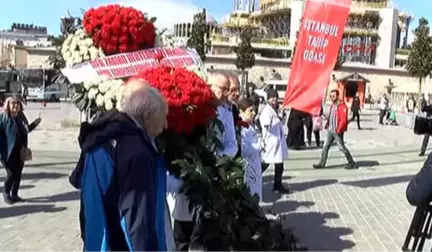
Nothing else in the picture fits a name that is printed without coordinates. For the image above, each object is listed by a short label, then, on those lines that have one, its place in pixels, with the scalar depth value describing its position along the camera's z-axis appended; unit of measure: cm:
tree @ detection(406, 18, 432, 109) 4512
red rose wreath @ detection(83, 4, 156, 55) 463
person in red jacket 1395
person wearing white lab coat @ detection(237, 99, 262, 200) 657
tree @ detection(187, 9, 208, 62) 4078
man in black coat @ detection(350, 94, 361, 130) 3034
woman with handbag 904
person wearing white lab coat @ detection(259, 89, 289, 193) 1005
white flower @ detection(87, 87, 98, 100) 441
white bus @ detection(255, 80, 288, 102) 5566
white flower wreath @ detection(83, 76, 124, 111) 429
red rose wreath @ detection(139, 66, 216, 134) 423
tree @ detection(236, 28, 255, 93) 5416
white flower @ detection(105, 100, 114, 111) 427
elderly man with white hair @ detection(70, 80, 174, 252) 293
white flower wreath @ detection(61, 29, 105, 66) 464
